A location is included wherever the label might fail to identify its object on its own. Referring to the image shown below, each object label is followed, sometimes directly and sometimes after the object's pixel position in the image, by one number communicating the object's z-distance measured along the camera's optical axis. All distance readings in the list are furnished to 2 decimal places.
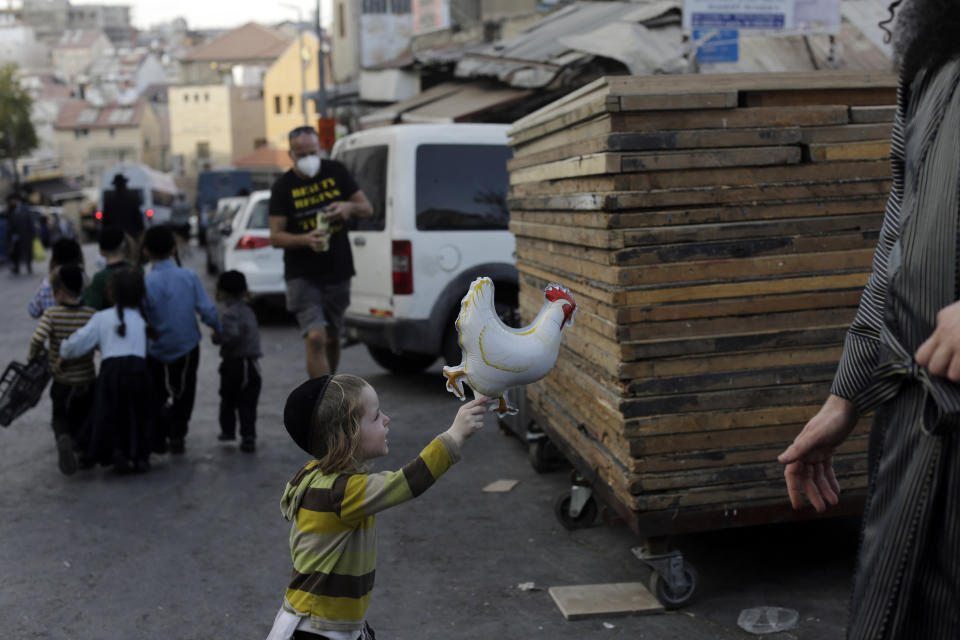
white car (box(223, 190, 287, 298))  14.75
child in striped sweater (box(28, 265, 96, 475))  7.19
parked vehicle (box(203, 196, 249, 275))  21.23
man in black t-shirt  7.59
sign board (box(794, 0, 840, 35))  11.77
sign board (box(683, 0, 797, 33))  11.08
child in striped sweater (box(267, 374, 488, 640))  2.96
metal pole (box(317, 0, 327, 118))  28.85
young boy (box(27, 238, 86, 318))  7.70
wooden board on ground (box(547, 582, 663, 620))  4.50
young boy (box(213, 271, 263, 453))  7.54
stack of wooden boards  4.29
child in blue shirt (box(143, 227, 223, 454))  7.41
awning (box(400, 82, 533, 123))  14.66
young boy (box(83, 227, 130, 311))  7.51
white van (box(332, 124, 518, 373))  8.88
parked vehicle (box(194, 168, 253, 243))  47.41
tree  73.25
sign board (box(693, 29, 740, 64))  11.30
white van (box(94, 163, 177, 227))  39.10
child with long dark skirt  6.94
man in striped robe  1.83
